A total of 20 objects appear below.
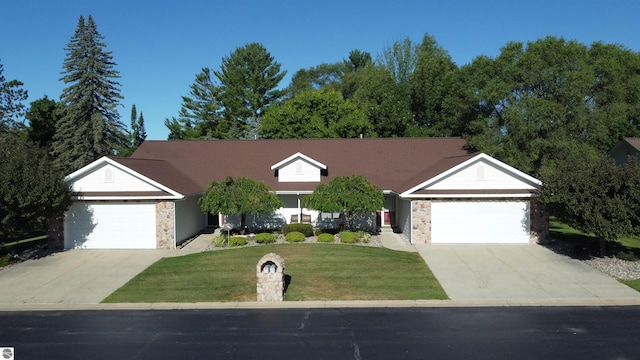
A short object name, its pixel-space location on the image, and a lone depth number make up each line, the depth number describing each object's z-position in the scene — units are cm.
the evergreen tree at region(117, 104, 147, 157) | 8373
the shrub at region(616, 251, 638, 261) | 2041
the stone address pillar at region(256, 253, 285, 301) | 1605
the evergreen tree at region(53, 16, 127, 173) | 4234
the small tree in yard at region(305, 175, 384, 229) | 2547
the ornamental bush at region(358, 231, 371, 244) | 2538
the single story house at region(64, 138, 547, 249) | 2483
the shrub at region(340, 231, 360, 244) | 2492
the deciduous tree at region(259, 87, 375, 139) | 4419
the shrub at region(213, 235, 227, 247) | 2488
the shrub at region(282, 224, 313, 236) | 2664
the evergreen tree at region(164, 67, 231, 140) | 6494
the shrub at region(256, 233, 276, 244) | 2512
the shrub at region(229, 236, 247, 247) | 2464
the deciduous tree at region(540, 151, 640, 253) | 1939
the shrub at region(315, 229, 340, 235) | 2774
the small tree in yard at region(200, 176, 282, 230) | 2542
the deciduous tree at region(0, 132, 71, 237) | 2120
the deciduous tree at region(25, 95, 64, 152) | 5275
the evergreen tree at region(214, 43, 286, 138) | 6281
